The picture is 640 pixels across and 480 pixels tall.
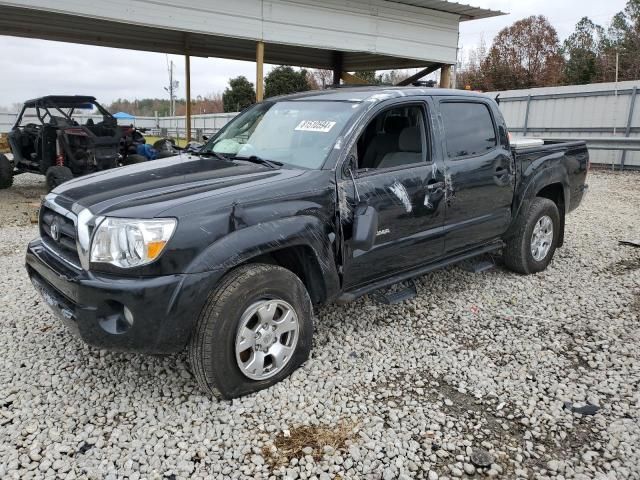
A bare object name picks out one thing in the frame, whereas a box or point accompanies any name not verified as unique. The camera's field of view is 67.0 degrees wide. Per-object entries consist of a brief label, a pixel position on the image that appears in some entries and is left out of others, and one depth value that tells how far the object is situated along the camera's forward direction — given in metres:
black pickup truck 2.52
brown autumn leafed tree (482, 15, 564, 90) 30.91
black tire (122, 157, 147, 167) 10.27
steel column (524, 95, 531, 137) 15.79
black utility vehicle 8.96
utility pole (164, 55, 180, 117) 48.05
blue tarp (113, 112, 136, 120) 27.61
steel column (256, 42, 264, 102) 9.09
